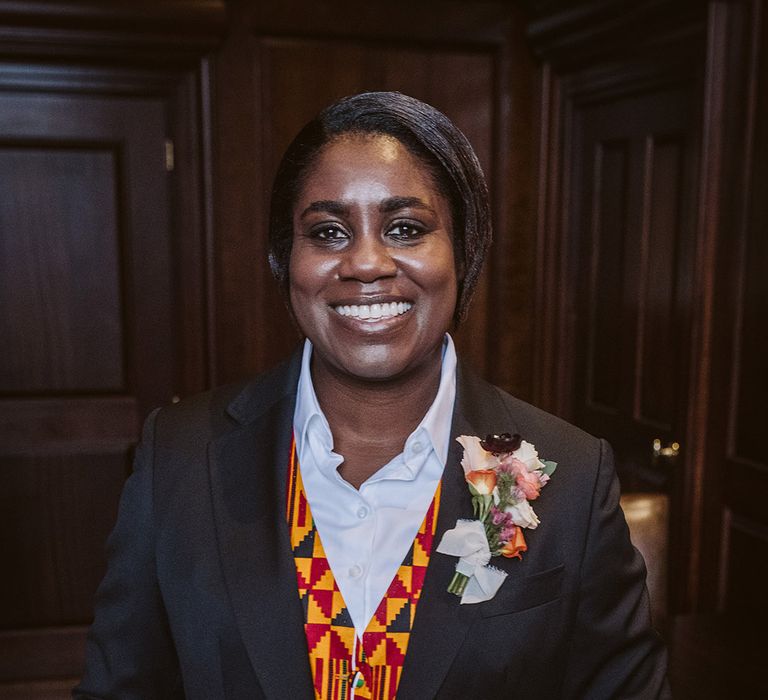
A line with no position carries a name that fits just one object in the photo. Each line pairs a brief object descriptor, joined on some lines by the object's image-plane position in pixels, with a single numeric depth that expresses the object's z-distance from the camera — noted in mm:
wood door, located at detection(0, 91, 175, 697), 3031
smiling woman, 1138
